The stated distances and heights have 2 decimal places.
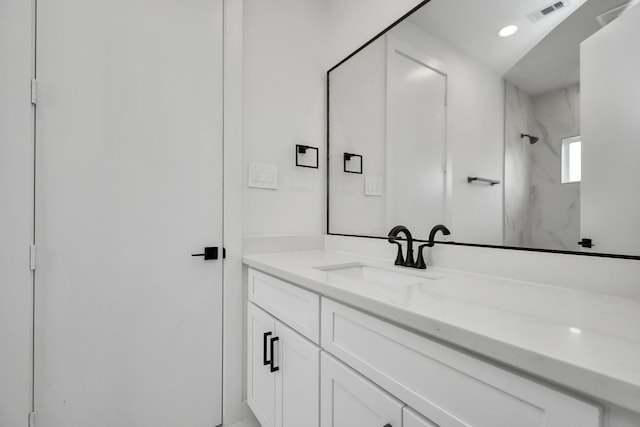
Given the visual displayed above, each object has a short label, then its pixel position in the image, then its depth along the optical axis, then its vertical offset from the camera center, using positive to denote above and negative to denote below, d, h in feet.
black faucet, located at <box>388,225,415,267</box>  3.80 -0.44
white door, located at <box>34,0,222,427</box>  3.57 +0.00
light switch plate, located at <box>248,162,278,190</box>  4.94 +0.67
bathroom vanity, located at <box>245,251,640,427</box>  1.35 -0.86
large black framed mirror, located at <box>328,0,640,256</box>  2.42 +1.02
